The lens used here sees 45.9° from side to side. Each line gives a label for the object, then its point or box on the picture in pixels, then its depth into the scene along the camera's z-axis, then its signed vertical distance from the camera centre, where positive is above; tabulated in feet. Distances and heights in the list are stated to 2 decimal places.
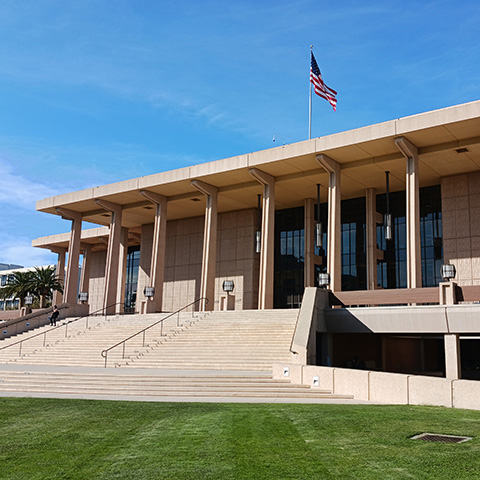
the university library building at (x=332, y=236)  80.48 +19.77
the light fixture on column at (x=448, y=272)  82.58 +8.99
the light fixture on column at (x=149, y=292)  119.96 +6.66
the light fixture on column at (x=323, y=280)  92.12 +8.02
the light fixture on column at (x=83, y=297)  139.74 +5.92
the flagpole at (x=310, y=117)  105.63 +40.22
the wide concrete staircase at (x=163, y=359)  54.44 -4.85
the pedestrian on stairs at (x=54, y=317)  113.80 +0.63
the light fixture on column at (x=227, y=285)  111.34 +7.93
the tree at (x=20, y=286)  158.40 +9.16
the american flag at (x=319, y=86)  101.50 +43.35
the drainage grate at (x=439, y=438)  30.03 -5.56
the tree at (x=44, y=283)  159.43 +10.21
